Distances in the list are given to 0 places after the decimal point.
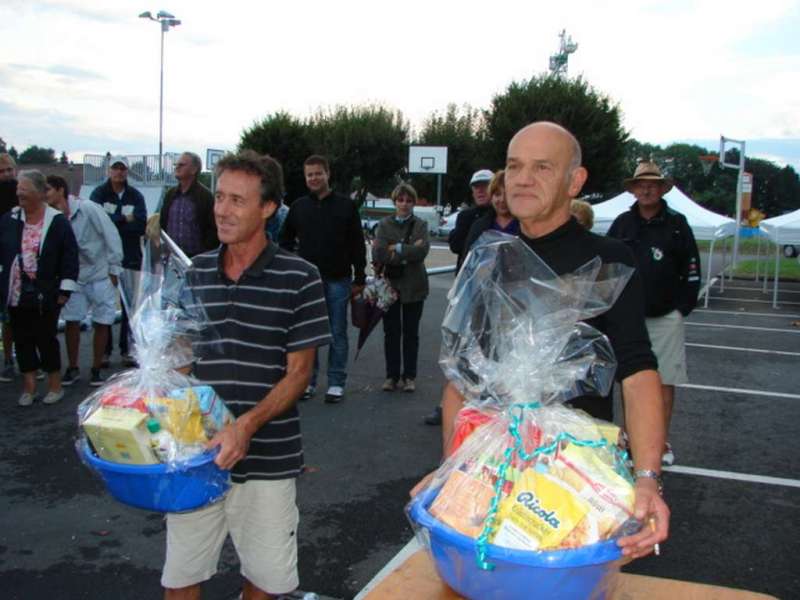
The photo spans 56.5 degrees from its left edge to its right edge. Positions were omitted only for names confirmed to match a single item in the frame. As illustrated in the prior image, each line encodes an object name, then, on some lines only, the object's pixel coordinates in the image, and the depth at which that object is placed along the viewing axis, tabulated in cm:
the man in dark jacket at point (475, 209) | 639
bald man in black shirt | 203
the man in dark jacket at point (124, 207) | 836
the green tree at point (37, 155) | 7526
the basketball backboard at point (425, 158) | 2853
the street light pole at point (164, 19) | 2652
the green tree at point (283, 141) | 4031
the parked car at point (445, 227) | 4281
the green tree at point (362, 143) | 4803
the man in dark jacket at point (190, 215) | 754
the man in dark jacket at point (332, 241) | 687
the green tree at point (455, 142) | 5053
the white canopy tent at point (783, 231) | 1531
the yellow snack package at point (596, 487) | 151
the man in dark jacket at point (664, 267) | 522
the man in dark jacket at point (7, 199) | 757
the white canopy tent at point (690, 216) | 1527
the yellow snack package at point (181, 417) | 227
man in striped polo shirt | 272
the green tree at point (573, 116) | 3853
